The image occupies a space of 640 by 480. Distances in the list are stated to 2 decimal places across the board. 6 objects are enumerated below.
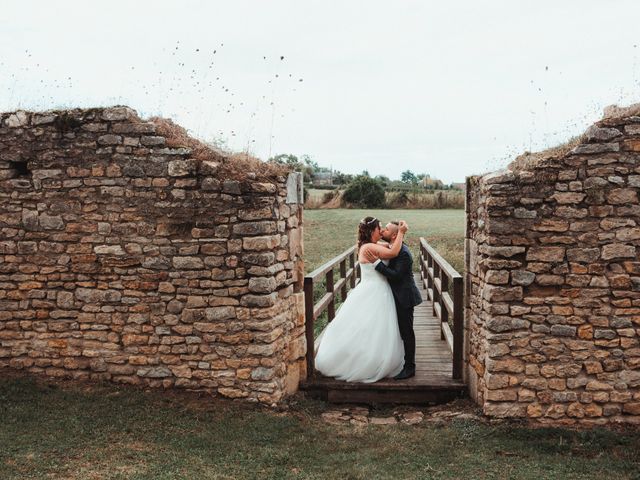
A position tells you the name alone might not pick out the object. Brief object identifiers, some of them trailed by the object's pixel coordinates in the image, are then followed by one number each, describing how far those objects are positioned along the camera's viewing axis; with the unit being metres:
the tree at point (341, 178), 39.29
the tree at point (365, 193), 30.50
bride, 7.21
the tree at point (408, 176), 48.88
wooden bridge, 7.03
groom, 7.29
